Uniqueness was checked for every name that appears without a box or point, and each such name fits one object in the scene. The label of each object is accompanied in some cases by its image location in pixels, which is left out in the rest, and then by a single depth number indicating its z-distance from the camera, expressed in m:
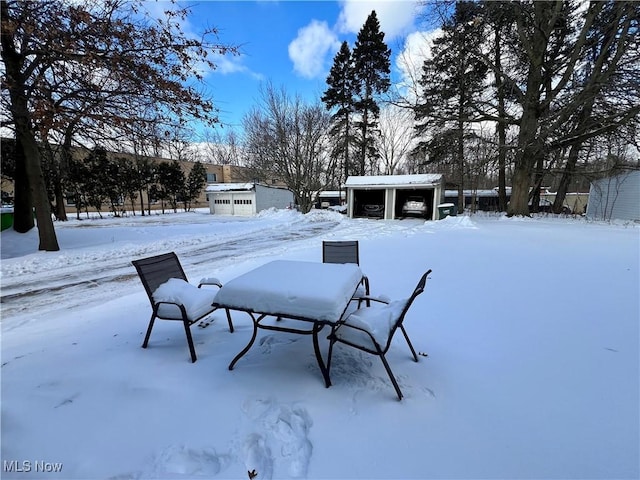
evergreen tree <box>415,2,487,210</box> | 12.36
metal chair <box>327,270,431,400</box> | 2.03
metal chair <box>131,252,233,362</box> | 2.57
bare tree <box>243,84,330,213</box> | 18.55
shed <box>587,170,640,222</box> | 13.12
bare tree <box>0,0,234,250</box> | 5.15
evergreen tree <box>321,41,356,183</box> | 22.88
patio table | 2.06
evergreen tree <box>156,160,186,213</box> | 25.48
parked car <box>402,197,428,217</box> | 18.09
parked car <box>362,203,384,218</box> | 18.30
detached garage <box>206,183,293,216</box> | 24.38
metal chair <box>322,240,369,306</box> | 4.39
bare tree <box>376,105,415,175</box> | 27.05
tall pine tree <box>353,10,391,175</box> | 22.08
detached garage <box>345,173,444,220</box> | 16.59
